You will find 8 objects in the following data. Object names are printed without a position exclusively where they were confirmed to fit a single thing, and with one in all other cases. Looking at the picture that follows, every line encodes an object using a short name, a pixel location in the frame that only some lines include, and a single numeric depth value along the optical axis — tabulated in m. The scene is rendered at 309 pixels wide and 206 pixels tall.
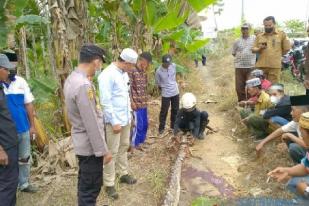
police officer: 2.05
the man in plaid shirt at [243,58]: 4.74
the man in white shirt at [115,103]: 2.60
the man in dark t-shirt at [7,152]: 2.19
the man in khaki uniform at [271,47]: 4.28
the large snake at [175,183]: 2.61
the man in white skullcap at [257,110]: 3.69
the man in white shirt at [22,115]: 2.49
